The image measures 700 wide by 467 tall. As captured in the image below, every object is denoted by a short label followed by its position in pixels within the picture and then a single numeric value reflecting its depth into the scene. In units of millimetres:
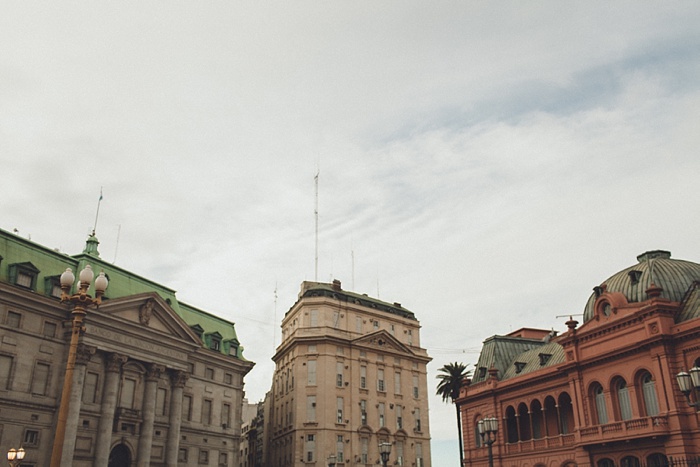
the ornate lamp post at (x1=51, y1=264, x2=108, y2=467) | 17922
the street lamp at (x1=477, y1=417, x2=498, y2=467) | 29234
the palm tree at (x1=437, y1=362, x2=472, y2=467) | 67938
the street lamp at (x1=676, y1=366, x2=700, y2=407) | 20406
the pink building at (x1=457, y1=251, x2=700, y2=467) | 37188
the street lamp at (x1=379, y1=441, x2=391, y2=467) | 40781
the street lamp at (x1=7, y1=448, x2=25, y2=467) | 23078
